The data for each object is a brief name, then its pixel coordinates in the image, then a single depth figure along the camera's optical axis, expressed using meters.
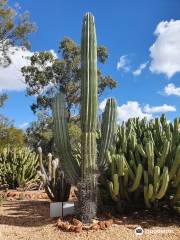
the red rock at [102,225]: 2.97
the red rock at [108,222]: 2.99
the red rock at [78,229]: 2.94
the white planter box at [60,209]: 3.44
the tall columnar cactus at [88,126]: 3.21
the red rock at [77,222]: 3.04
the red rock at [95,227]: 2.97
